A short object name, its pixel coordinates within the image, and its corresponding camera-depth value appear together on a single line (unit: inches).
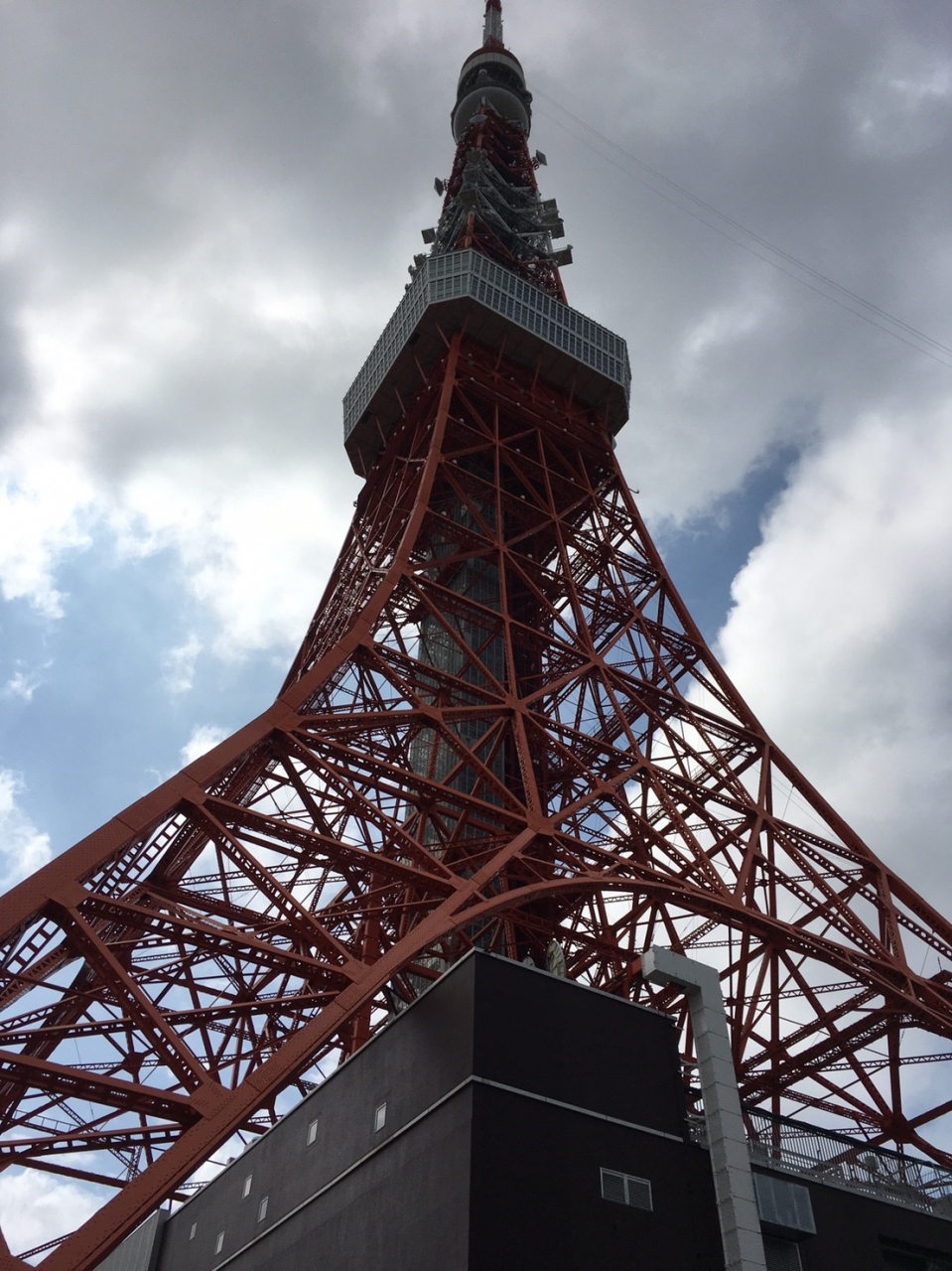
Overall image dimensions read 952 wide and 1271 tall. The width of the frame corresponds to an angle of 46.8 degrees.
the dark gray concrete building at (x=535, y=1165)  516.1
